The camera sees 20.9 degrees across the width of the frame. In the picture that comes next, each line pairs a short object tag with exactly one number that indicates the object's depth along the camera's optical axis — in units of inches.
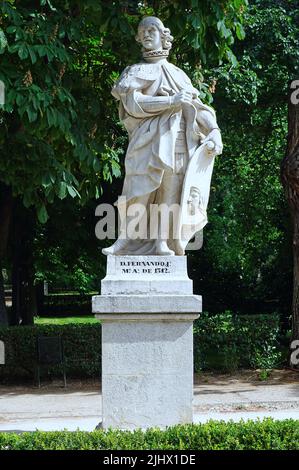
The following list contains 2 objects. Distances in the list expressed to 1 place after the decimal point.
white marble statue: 312.5
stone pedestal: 300.5
